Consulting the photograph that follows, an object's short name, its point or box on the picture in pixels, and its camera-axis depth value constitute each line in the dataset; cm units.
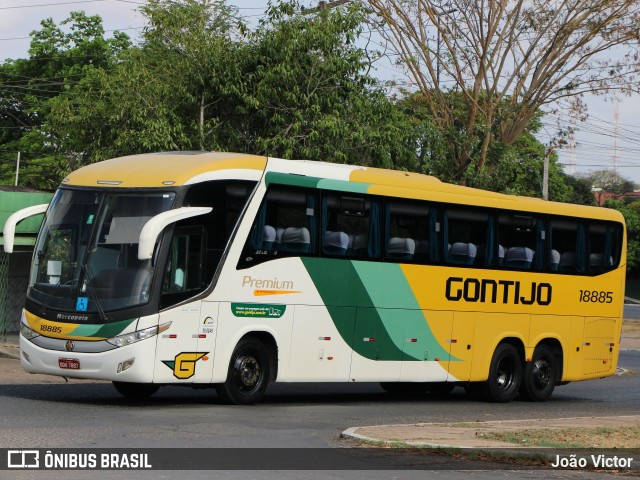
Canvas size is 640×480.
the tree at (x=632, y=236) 9512
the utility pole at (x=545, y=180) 4959
